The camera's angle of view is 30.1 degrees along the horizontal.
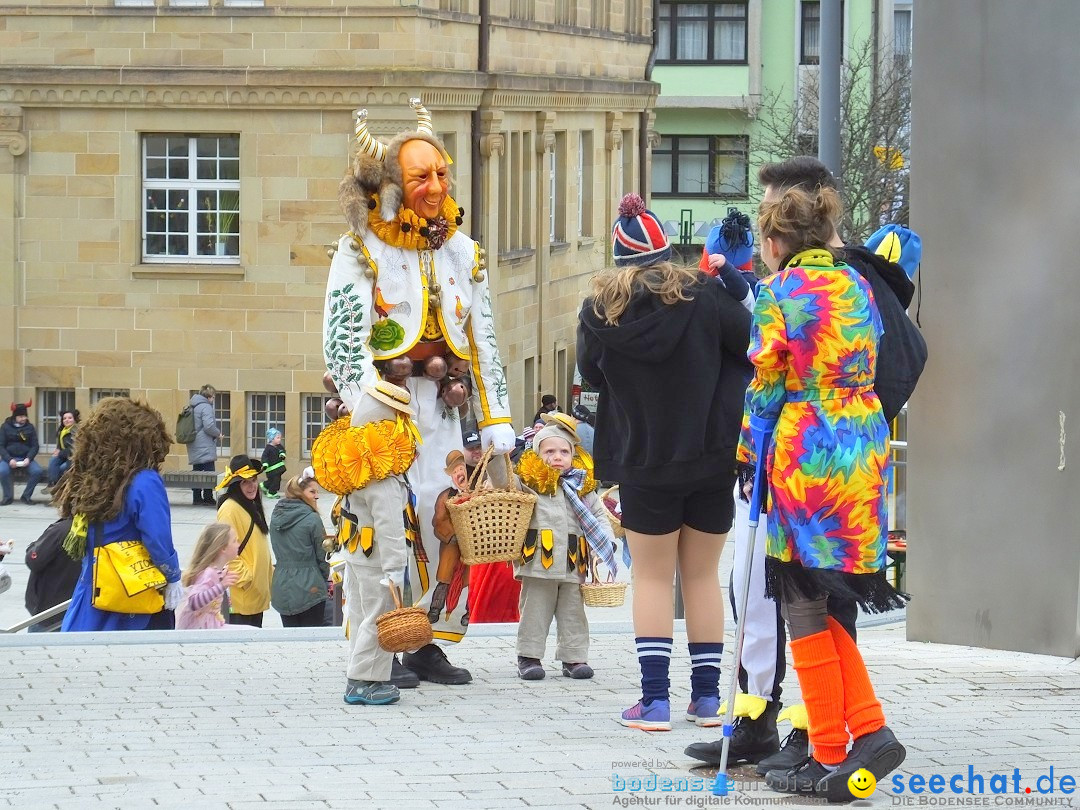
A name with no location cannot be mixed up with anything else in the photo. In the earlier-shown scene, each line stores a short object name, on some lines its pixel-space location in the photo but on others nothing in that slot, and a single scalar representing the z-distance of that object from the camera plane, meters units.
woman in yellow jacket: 11.61
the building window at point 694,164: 57.69
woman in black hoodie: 6.77
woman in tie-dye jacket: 5.82
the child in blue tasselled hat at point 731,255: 6.87
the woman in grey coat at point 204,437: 26.92
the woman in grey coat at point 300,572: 11.88
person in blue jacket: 8.73
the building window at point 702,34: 58.12
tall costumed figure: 7.77
